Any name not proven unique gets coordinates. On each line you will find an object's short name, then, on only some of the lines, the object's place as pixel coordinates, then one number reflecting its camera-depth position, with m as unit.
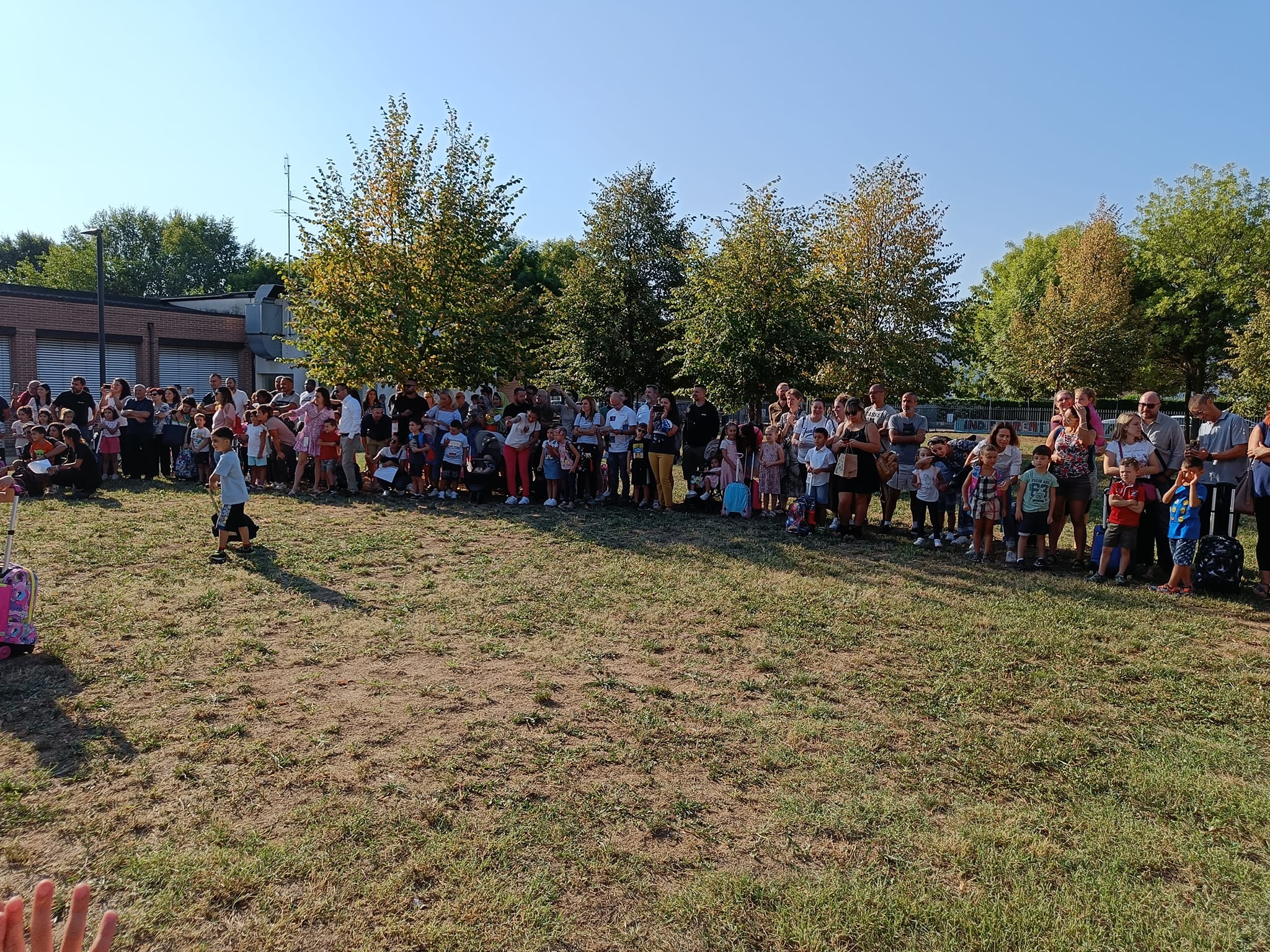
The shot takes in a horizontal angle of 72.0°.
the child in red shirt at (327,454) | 14.63
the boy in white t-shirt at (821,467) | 11.26
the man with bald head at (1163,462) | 9.06
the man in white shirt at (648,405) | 13.47
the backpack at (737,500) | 12.74
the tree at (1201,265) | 35.16
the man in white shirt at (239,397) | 16.11
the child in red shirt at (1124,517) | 8.80
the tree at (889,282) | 25.62
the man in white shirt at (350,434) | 14.37
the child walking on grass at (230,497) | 9.71
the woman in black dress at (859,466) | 11.05
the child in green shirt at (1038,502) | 9.48
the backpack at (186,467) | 16.03
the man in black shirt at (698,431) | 13.39
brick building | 28.06
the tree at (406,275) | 17.23
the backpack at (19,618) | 6.15
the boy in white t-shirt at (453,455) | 14.05
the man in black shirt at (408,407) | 14.53
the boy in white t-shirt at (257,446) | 14.76
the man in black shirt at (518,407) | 14.38
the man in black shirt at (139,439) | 15.81
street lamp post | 24.16
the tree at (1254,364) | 27.00
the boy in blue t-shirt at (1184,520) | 8.34
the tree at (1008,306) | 37.59
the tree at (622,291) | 29.30
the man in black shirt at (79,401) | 16.28
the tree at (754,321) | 19.39
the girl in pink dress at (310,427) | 14.51
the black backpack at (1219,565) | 8.30
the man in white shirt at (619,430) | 13.59
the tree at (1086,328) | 32.09
